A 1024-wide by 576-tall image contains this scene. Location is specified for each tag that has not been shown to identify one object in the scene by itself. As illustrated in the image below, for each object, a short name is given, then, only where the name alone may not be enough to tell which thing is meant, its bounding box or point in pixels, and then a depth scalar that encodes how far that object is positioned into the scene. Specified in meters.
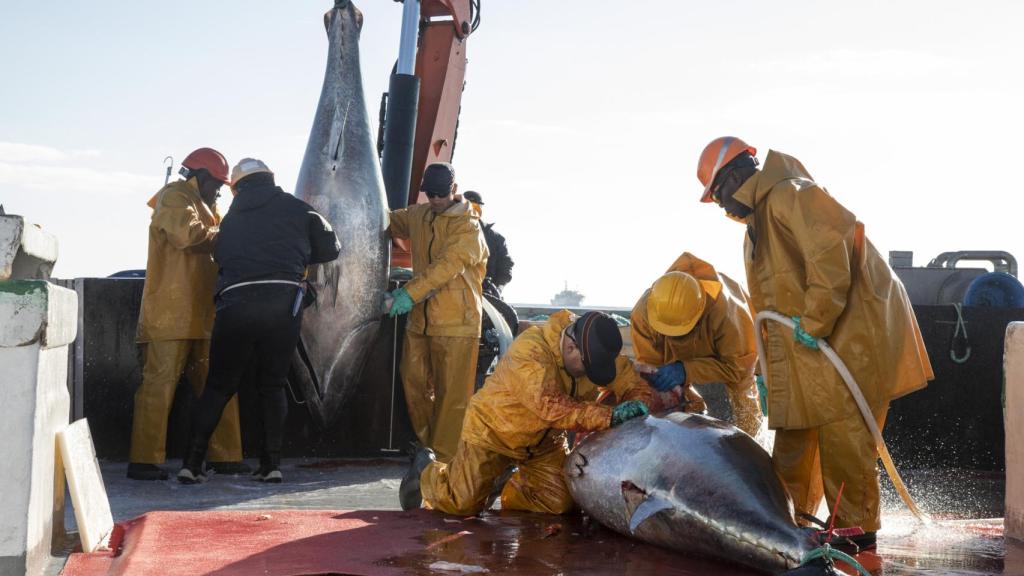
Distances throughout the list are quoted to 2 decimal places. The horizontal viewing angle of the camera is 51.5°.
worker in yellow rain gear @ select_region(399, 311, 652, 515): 5.00
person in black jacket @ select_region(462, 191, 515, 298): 10.86
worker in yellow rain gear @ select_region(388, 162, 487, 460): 7.53
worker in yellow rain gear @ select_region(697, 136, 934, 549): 4.71
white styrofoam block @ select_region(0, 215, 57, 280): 3.88
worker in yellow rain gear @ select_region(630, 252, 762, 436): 5.31
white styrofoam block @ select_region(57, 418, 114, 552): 4.13
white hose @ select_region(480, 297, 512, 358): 8.48
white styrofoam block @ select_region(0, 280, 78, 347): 3.64
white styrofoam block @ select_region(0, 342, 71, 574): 3.68
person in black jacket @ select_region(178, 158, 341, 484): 6.74
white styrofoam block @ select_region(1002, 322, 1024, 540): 5.14
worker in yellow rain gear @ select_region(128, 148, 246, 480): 6.99
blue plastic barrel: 11.37
